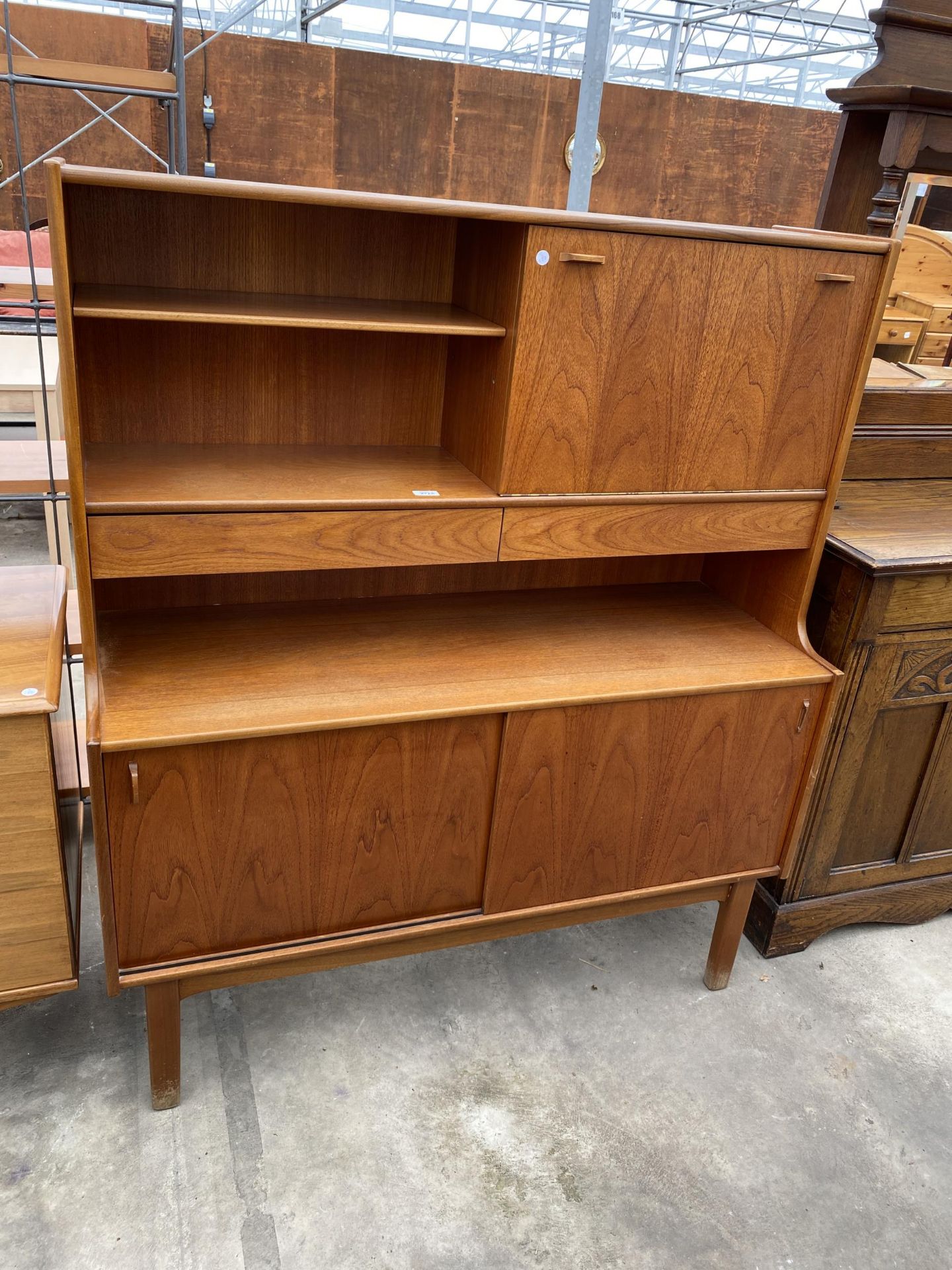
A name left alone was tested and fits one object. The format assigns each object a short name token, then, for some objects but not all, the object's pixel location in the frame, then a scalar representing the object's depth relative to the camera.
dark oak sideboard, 2.03
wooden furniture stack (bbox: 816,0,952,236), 2.11
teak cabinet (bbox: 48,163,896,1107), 1.57
